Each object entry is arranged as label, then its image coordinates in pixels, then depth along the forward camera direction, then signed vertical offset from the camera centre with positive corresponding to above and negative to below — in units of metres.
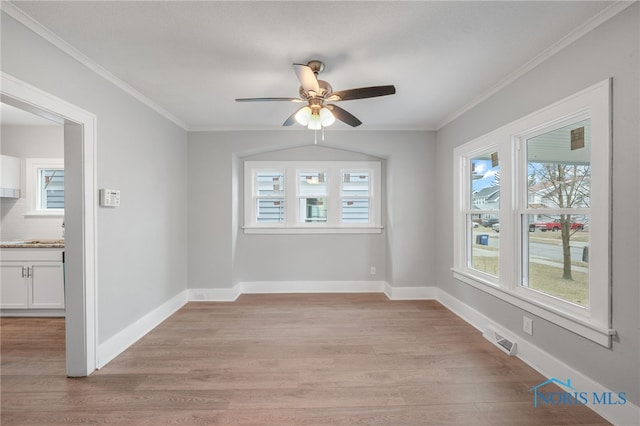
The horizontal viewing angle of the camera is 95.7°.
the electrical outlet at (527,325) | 2.42 -0.98
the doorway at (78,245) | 2.24 -0.26
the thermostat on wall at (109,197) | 2.43 +0.12
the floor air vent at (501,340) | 2.56 -1.22
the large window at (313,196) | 4.66 +0.24
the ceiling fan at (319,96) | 2.14 +0.92
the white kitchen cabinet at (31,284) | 3.41 -0.86
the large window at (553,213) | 1.83 -0.02
